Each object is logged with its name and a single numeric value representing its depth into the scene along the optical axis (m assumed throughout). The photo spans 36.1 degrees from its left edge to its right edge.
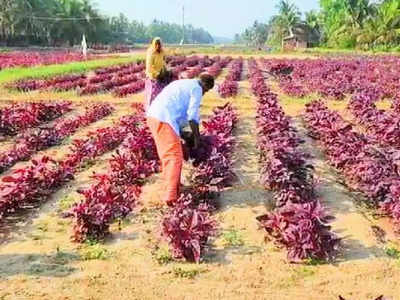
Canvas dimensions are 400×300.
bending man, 6.32
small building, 71.50
